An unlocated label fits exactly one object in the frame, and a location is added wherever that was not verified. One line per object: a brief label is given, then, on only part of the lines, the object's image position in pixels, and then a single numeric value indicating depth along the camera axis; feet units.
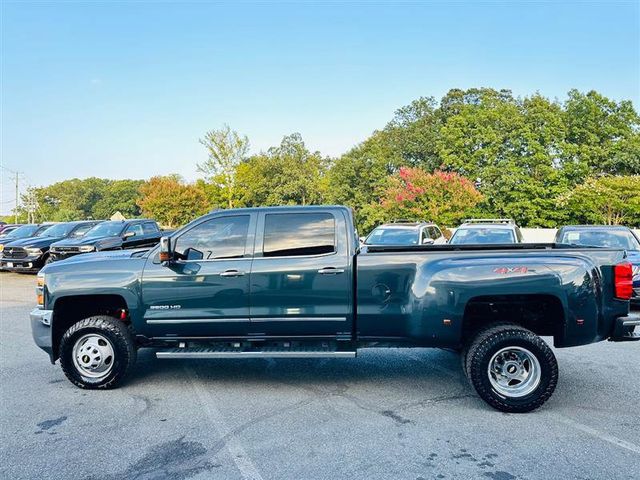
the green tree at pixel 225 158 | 130.31
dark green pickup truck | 15.29
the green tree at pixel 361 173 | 135.74
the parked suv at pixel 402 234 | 43.52
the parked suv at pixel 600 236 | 33.70
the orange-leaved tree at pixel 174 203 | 129.59
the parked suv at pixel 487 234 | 39.37
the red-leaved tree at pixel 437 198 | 86.94
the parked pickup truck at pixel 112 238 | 48.26
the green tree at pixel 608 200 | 85.97
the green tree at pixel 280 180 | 134.31
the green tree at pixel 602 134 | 103.24
